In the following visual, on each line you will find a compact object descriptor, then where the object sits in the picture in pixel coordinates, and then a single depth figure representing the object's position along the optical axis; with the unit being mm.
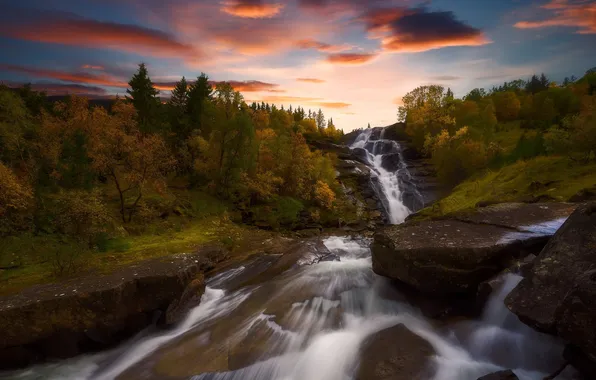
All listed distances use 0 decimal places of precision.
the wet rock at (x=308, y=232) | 26725
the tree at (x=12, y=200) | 14020
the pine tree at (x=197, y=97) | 39281
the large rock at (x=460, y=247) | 8141
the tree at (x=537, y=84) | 82250
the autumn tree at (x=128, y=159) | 20656
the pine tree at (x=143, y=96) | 38938
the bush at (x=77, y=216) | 15664
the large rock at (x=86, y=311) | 9105
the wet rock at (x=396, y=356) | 6590
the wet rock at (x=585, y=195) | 11695
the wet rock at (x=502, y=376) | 5819
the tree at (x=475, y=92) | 93825
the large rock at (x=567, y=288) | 4918
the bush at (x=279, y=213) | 29044
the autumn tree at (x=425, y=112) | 51844
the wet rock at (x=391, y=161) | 51781
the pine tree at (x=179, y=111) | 38062
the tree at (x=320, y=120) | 123262
